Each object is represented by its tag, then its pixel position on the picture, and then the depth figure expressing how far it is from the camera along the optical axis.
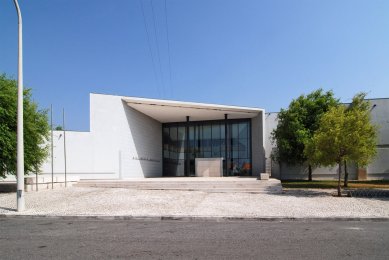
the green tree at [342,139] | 17.94
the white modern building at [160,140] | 29.53
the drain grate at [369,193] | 18.27
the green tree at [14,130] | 18.34
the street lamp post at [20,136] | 13.41
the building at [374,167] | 35.69
